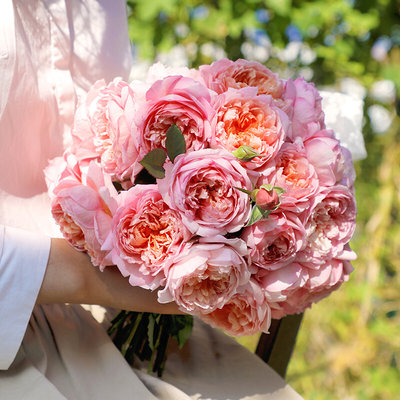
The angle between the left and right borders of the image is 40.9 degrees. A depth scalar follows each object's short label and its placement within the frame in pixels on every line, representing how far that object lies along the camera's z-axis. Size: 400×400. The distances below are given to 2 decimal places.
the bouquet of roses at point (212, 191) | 0.67
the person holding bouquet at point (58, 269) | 0.73
